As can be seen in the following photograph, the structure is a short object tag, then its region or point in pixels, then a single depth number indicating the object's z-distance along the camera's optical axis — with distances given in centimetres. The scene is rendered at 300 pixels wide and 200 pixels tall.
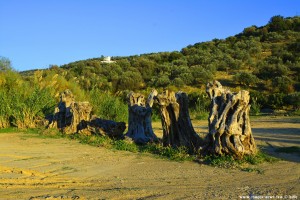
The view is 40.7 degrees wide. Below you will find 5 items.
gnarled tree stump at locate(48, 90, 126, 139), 1248
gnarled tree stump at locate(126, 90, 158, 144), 1126
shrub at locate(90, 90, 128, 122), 1814
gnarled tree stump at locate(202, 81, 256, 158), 816
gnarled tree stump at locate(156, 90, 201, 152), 966
